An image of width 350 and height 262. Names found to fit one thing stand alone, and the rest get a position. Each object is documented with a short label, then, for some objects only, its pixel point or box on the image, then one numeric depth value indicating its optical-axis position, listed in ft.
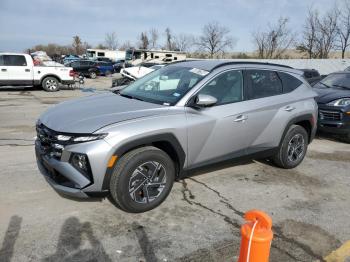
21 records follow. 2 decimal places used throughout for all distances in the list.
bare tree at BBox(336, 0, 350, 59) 124.58
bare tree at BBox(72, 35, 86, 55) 301.63
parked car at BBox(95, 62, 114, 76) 109.57
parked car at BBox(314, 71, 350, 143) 24.63
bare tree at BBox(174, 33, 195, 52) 254.37
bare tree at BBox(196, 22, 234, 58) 216.86
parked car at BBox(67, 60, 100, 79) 95.25
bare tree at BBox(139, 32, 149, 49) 264.93
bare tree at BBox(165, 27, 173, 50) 260.01
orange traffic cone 5.77
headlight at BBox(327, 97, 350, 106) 24.80
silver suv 11.73
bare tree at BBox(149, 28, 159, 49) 270.46
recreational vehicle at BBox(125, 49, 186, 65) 145.55
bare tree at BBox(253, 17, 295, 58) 165.17
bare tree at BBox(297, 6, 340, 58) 130.41
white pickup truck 52.16
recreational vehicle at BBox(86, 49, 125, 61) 200.44
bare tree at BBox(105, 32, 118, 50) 307.37
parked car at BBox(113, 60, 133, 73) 121.23
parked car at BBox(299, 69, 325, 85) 60.09
